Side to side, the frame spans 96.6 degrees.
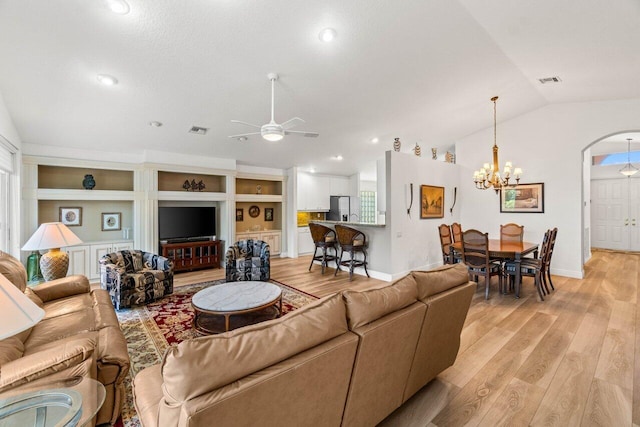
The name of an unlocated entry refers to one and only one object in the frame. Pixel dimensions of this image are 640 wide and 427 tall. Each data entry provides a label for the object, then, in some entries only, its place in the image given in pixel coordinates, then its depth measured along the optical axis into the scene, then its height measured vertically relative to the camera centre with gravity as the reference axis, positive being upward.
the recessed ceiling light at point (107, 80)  3.38 +1.61
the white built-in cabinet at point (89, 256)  5.07 -0.78
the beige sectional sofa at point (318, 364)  1.01 -0.64
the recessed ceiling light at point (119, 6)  2.41 +1.79
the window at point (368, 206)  9.78 +0.25
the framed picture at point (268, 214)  8.13 -0.03
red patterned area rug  2.50 -1.33
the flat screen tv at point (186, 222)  6.02 -0.20
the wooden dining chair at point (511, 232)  5.44 -0.37
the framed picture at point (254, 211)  7.80 +0.06
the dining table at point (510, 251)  4.21 -0.57
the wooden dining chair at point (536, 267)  4.24 -0.83
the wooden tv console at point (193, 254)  5.94 -0.89
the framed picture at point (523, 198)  5.91 +0.32
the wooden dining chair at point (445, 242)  5.07 -0.52
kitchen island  5.44 -0.69
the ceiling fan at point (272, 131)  3.28 +0.95
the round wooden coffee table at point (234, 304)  2.95 -0.97
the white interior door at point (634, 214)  8.03 -0.02
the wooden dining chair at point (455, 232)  5.13 -0.34
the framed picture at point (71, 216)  5.28 -0.06
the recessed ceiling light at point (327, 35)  2.98 +1.90
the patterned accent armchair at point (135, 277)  3.88 -0.91
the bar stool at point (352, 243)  5.54 -0.59
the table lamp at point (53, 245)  3.24 -0.36
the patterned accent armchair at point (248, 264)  5.13 -0.93
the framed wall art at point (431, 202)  5.93 +0.25
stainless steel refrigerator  8.91 +0.16
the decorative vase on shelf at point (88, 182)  5.36 +0.58
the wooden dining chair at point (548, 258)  4.40 -0.70
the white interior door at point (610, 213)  8.24 -0.01
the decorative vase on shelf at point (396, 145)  5.34 +1.29
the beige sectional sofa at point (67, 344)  1.44 -0.89
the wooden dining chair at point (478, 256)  4.24 -0.67
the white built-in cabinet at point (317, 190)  8.28 +0.71
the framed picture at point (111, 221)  5.67 -0.16
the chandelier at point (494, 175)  4.92 +0.68
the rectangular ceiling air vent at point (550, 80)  4.47 +2.13
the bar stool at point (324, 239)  6.00 -0.55
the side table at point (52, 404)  1.20 -0.86
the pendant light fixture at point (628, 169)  7.66 +1.25
